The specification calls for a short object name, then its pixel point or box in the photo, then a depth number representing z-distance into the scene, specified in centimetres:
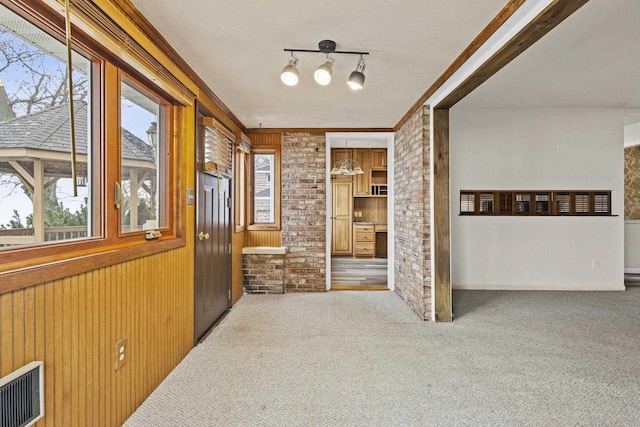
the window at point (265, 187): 500
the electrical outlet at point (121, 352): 179
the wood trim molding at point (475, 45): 191
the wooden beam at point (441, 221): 348
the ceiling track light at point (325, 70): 237
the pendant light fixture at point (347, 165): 684
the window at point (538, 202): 481
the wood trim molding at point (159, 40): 183
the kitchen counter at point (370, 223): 772
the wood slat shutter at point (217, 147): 316
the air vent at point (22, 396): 114
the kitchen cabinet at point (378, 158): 793
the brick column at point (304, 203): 487
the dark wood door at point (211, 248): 299
